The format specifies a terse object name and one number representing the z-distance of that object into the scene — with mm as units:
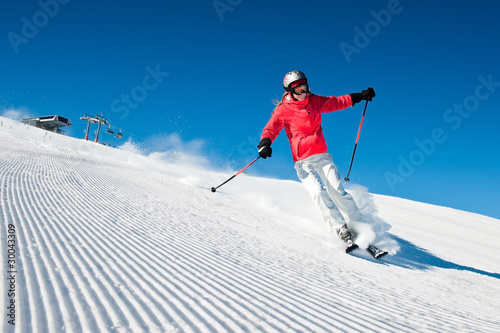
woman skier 4672
